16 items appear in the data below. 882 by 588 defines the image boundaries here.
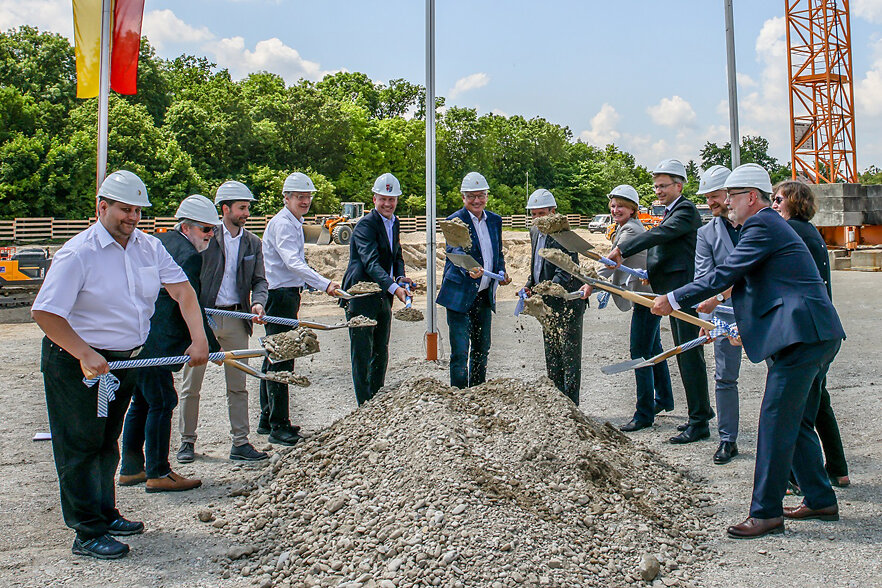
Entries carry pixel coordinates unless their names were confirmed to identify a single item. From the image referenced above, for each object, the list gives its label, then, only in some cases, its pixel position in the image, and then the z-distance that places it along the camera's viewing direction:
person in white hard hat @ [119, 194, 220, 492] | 4.93
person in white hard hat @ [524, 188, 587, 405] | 6.38
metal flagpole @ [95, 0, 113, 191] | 7.07
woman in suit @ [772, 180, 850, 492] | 4.53
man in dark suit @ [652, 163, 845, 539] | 3.95
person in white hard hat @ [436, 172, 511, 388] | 6.39
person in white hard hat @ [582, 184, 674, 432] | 6.30
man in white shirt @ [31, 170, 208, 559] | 3.69
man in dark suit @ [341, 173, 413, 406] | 6.15
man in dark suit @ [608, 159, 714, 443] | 5.72
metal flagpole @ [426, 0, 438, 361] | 8.84
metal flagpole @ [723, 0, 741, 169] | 9.27
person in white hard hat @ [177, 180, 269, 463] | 5.55
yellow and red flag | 7.34
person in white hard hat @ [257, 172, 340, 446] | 5.94
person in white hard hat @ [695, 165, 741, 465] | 5.21
